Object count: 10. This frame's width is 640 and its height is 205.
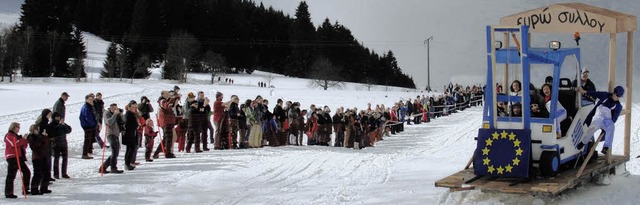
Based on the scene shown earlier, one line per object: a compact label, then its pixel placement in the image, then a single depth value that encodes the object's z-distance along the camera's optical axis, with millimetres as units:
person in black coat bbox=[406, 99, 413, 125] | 33600
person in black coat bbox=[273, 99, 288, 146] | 19891
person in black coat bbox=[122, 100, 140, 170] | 13508
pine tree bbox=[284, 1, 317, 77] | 110125
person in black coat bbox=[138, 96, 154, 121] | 16188
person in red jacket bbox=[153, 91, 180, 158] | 15523
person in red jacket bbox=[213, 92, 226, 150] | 17781
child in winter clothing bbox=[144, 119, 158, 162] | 14805
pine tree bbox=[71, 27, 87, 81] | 75562
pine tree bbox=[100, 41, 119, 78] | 81344
